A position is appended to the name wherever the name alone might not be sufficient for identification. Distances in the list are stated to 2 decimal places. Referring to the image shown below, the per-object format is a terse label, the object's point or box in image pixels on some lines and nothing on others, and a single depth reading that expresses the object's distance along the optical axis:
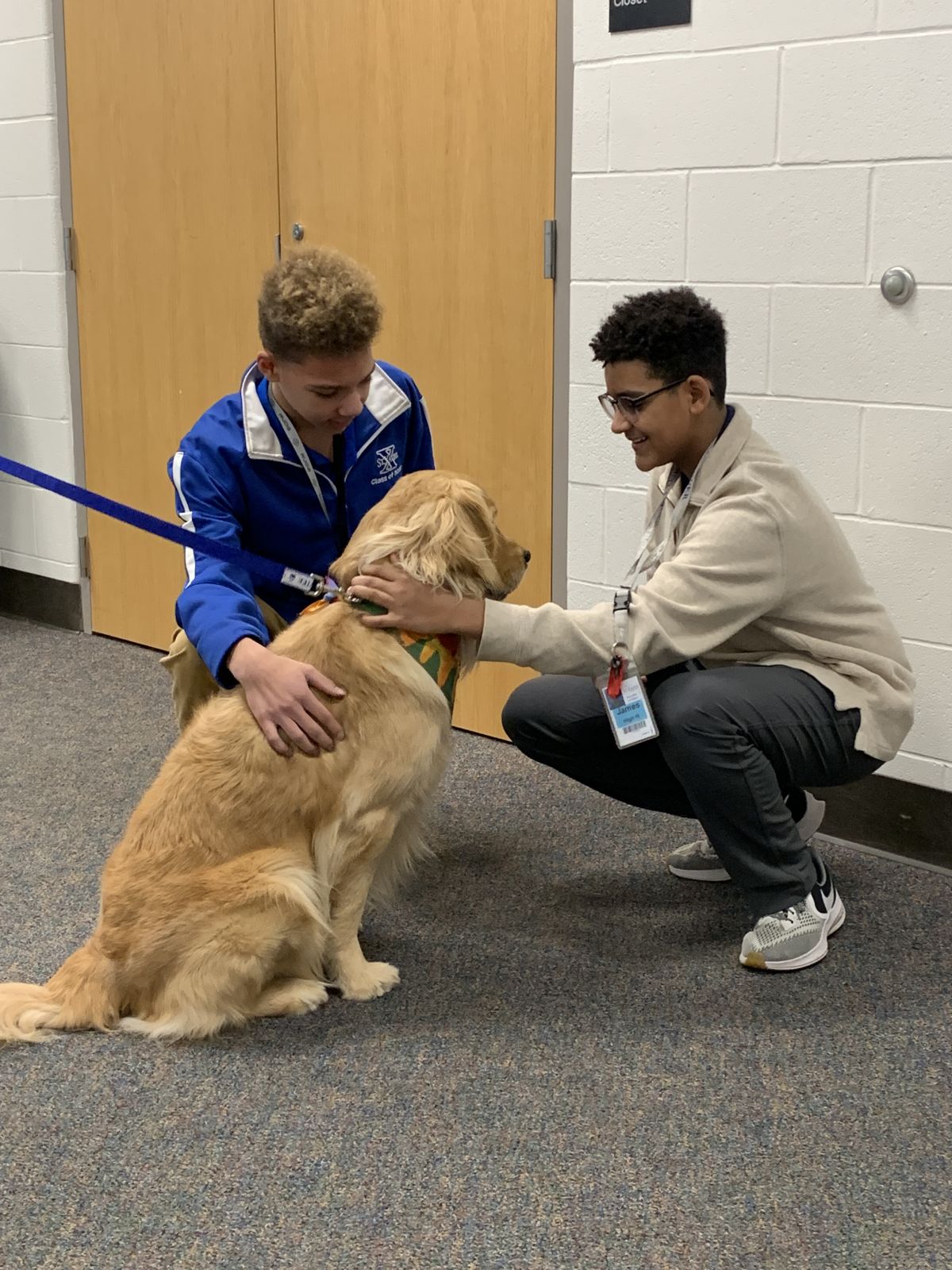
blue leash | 2.06
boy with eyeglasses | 2.17
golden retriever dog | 1.98
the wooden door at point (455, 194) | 3.19
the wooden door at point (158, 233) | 3.87
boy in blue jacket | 2.10
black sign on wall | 2.80
